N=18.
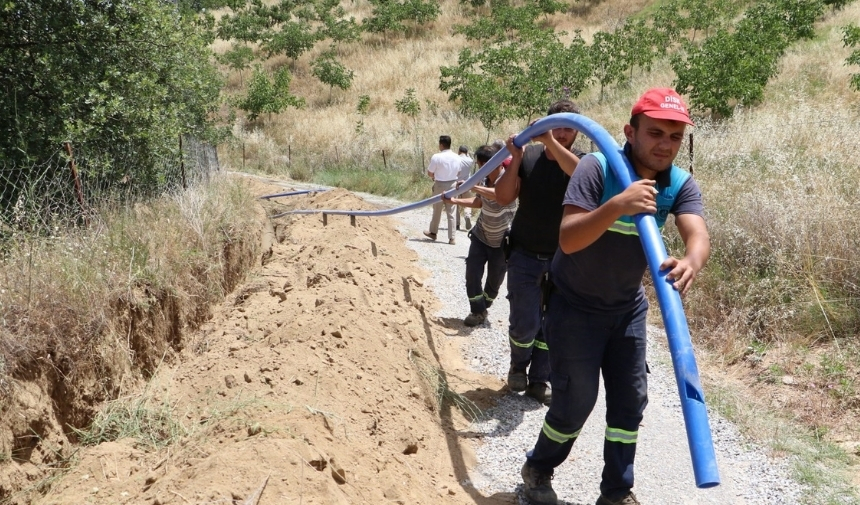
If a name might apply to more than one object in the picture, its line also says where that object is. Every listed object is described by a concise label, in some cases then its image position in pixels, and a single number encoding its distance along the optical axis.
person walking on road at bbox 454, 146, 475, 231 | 12.12
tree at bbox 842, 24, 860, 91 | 16.84
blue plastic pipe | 2.54
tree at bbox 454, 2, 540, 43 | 41.75
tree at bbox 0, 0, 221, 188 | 7.89
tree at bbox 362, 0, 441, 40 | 47.06
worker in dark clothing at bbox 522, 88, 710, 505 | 3.24
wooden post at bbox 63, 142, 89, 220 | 7.30
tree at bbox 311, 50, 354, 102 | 38.09
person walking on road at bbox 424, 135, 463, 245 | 12.01
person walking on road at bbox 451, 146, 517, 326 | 6.90
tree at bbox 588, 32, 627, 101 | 28.25
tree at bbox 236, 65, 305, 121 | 34.03
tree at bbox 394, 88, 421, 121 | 31.77
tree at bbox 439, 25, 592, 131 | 23.80
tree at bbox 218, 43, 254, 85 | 43.81
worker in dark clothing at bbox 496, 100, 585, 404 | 5.08
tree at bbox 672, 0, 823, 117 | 19.86
